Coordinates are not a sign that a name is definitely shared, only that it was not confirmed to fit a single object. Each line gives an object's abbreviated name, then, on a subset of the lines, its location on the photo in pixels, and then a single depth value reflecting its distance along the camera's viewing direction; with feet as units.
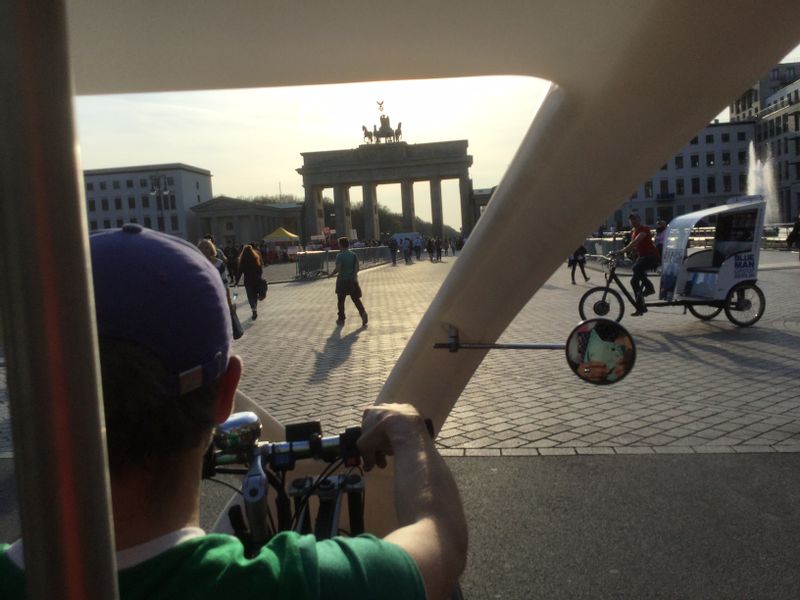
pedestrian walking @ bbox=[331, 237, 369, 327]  49.26
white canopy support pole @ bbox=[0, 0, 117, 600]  1.93
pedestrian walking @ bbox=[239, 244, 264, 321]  56.85
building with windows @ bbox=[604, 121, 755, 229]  310.86
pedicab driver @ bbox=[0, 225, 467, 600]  3.17
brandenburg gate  262.88
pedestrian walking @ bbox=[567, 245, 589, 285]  70.69
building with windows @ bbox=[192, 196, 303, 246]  199.23
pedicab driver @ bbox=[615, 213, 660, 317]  40.83
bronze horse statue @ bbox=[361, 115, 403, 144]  310.86
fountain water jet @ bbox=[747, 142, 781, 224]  239.91
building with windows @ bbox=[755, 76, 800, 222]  266.16
